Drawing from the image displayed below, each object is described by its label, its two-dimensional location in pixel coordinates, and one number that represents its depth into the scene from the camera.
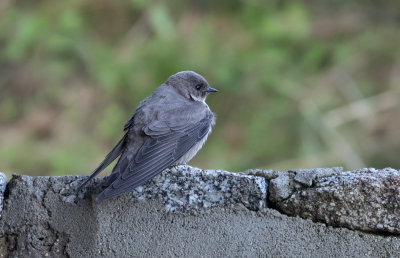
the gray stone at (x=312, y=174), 4.71
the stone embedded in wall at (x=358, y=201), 4.49
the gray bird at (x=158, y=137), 4.98
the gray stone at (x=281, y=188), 4.73
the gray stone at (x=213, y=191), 4.72
